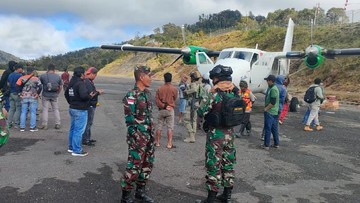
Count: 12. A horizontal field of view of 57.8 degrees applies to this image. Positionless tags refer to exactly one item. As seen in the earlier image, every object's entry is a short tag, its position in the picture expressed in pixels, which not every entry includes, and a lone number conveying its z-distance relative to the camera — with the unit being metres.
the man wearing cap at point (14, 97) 8.93
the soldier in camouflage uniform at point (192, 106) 8.17
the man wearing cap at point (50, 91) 8.86
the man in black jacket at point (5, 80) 9.16
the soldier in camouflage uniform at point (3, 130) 3.30
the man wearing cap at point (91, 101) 6.82
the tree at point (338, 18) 37.41
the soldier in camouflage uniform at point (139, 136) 4.37
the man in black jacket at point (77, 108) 6.54
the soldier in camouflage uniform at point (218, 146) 4.40
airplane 12.77
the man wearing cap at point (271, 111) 7.50
